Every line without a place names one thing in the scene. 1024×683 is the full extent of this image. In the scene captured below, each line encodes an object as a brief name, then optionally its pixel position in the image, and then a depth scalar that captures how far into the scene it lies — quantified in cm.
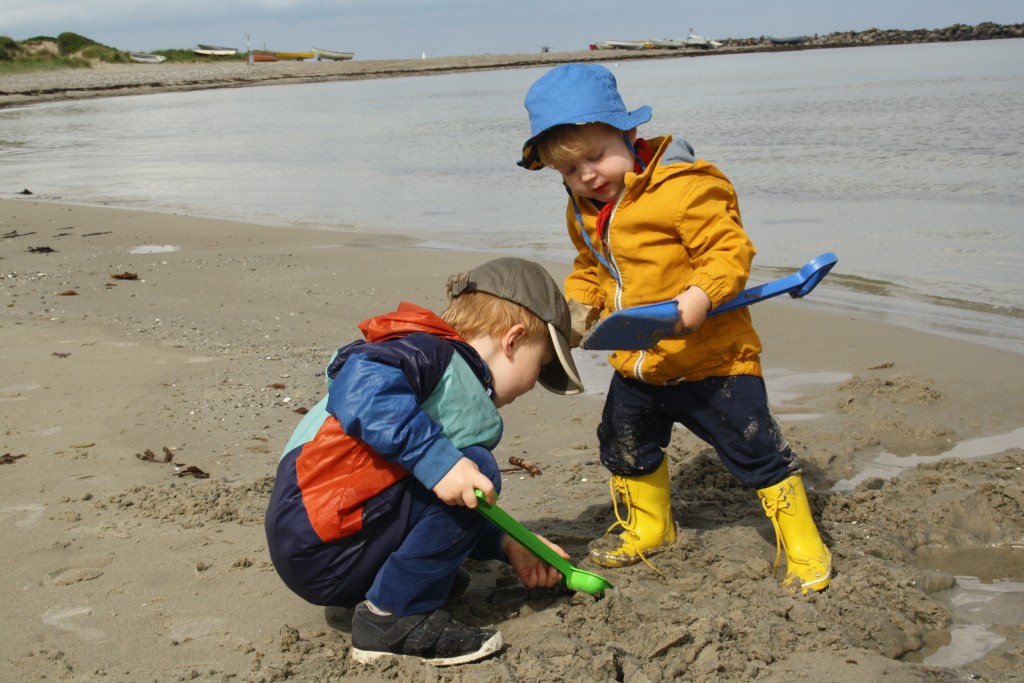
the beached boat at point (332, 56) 8194
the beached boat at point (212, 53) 7256
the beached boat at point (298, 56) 8203
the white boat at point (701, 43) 8062
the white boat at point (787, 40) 7372
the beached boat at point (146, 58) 6371
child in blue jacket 217
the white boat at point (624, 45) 8062
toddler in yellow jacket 263
